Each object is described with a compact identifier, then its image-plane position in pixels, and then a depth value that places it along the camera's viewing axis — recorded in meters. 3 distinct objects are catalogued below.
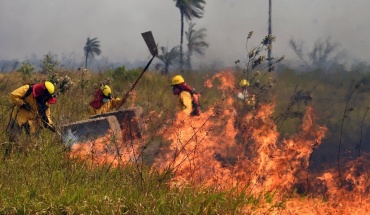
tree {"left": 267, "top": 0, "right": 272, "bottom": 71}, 30.93
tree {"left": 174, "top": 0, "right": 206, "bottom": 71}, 38.75
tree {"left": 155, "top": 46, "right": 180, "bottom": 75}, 35.66
